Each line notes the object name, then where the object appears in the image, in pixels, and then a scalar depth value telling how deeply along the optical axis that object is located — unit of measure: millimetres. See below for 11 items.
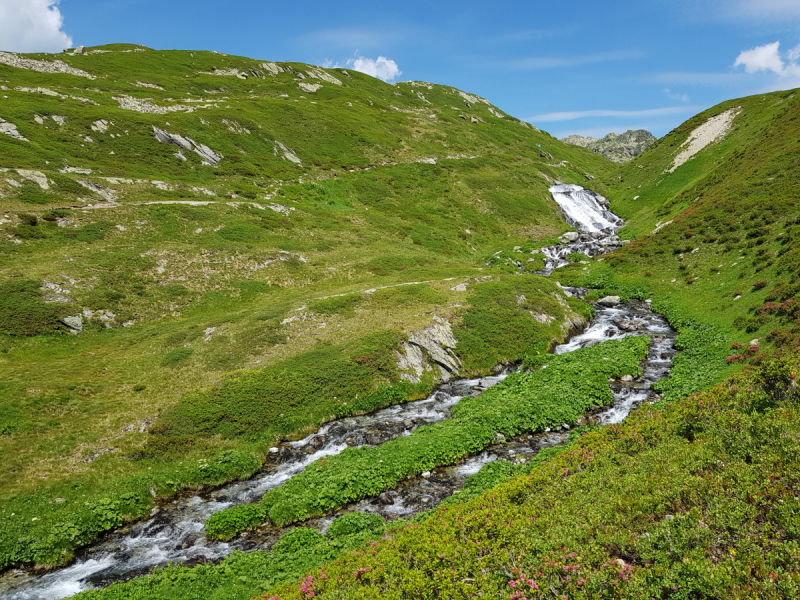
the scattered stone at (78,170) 57938
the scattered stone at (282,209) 65812
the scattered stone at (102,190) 54875
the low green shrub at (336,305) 38875
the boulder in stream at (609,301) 46031
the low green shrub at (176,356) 31219
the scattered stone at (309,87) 151625
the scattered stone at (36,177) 50844
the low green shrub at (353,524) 16141
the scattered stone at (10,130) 59928
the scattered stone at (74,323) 34250
